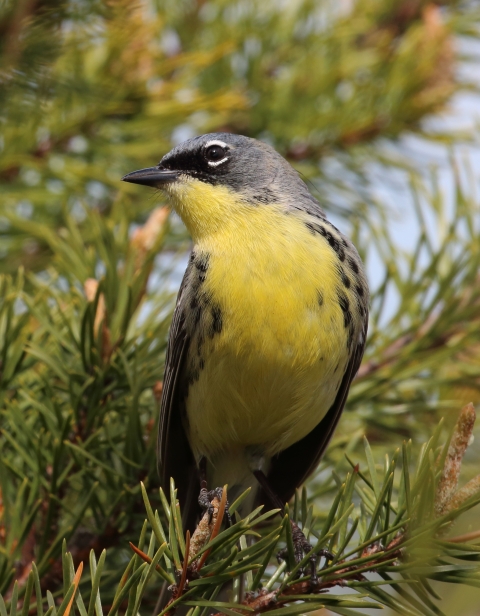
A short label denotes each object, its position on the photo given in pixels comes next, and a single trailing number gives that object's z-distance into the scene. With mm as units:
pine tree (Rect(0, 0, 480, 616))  1934
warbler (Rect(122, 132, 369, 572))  2073
